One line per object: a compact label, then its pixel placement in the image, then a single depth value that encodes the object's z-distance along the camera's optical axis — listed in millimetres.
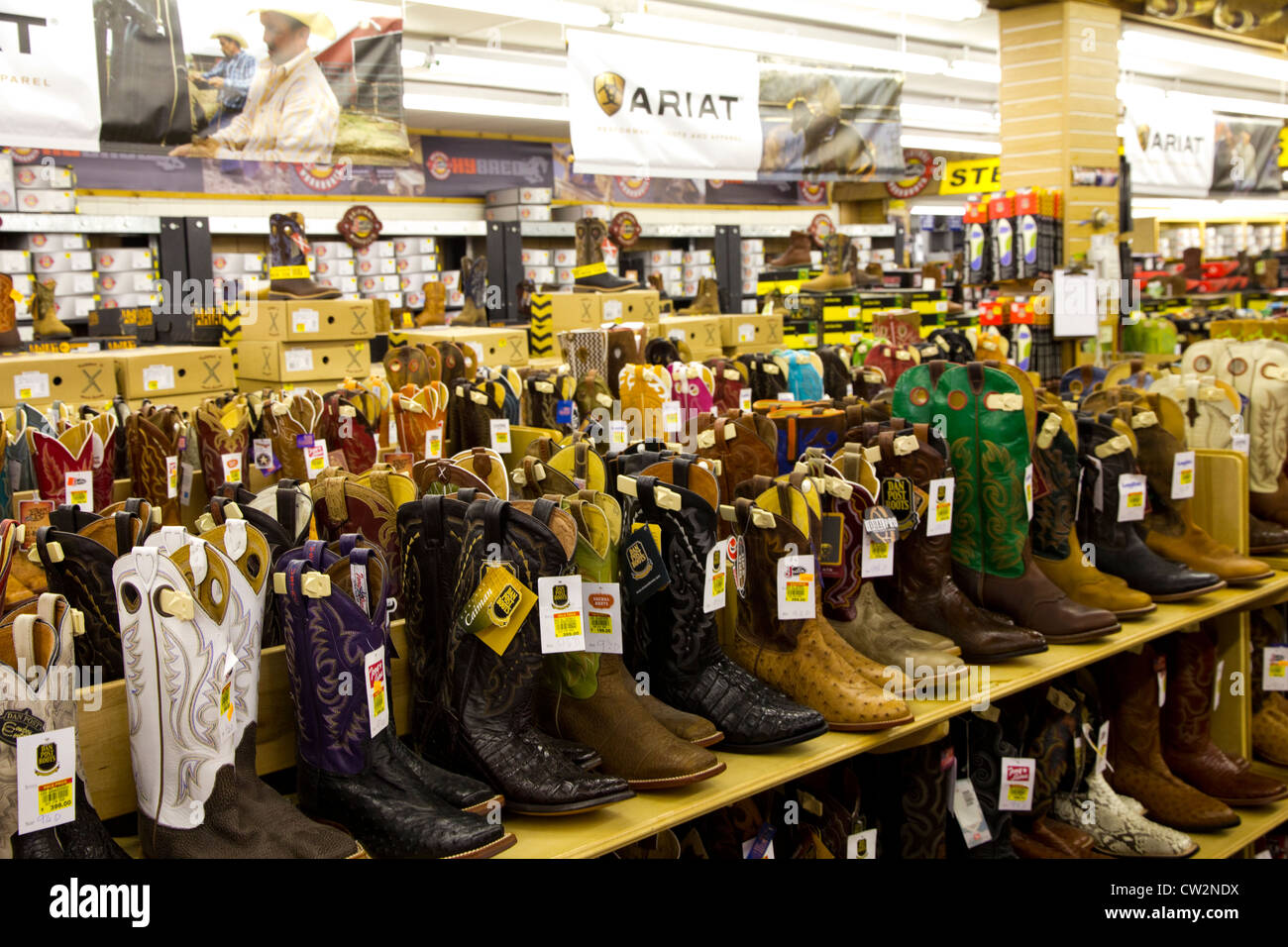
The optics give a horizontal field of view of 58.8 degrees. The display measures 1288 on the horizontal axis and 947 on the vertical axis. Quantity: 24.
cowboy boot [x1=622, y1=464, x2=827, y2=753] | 2301
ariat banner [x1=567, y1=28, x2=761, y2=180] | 5523
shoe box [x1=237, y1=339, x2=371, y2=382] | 6309
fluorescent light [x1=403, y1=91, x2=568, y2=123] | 10461
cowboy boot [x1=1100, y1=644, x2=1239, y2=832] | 3256
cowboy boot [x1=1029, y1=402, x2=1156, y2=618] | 3082
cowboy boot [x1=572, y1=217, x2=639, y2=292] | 7312
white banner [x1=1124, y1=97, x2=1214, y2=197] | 8750
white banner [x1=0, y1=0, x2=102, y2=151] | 4207
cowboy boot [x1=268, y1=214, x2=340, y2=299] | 6578
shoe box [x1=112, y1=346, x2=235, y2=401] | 5375
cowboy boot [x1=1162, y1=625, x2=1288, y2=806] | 3355
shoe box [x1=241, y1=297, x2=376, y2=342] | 6230
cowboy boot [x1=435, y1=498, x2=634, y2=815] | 2031
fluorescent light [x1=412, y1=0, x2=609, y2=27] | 6703
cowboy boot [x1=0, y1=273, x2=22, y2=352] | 6094
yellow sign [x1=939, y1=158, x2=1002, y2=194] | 8469
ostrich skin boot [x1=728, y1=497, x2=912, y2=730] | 2408
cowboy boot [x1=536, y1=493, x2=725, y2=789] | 2156
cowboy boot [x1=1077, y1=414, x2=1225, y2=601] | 3207
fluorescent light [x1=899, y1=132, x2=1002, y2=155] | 14703
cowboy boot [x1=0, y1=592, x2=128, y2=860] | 1607
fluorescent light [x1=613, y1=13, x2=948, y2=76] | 7387
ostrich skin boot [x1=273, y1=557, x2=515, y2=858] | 1877
